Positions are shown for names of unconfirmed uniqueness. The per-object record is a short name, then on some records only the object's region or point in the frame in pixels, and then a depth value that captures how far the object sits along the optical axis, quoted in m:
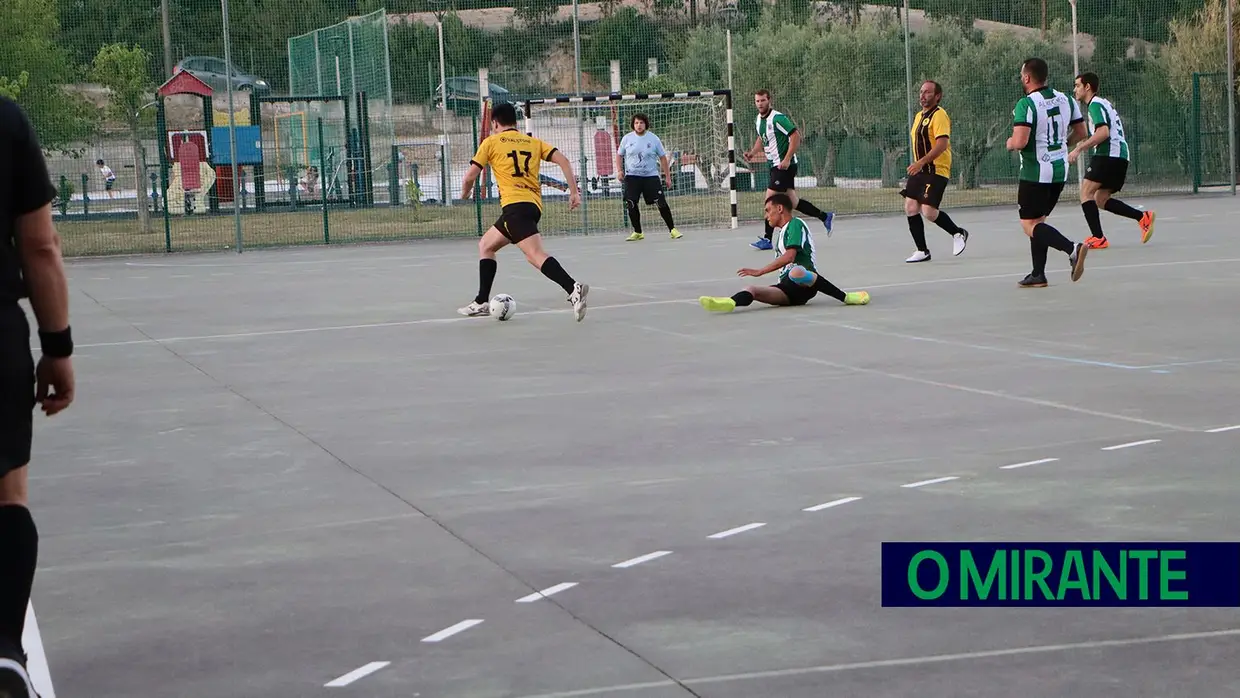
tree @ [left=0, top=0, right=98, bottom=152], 30.98
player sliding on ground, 13.39
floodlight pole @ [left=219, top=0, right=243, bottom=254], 23.48
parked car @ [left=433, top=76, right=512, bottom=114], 40.72
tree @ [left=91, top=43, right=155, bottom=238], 32.09
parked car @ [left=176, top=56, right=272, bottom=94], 37.14
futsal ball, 13.86
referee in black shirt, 3.86
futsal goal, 29.08
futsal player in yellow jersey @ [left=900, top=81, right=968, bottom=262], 17.57
